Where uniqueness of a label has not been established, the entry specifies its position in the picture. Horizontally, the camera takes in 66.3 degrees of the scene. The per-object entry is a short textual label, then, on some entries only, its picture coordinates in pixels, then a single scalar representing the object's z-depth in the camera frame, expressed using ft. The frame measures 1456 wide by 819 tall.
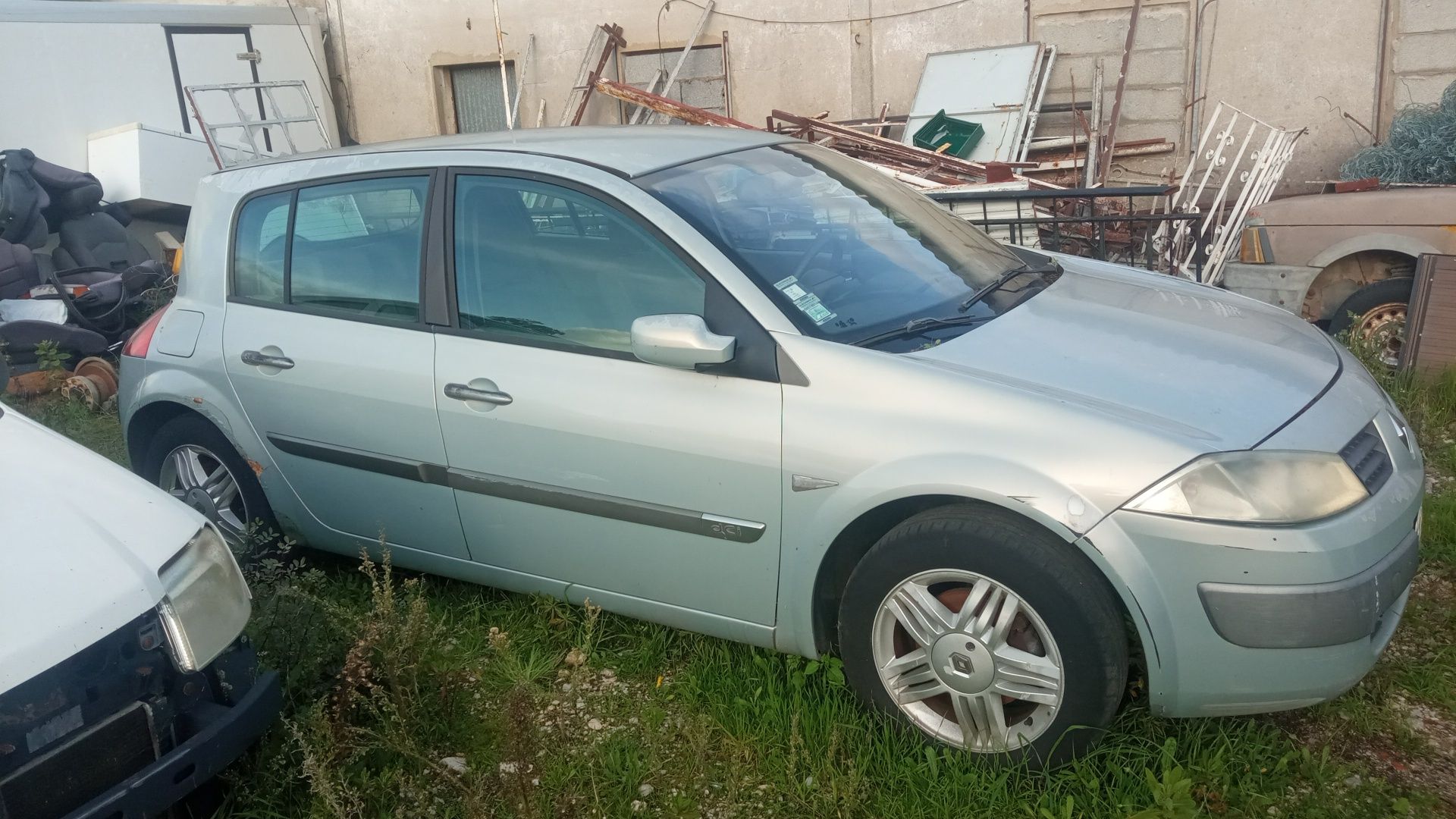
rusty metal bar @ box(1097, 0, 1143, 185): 31.22
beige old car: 18.49
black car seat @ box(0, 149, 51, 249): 25.81
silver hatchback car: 8.18
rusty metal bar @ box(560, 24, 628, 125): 36.37
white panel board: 32.14
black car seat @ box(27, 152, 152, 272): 27.40
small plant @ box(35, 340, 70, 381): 22.02
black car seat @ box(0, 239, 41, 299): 24.58
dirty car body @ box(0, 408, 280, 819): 7.23
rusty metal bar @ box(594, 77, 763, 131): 33.29
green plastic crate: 32.60
